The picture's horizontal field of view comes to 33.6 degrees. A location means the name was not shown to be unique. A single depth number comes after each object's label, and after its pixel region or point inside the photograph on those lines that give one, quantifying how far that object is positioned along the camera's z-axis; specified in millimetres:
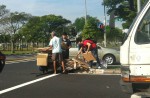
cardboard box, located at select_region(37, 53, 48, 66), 10041
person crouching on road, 11207
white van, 3775
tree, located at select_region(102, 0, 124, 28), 31386
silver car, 14641
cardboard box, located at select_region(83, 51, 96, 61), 10792
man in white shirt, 10070
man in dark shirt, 10754
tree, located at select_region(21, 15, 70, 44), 70304
